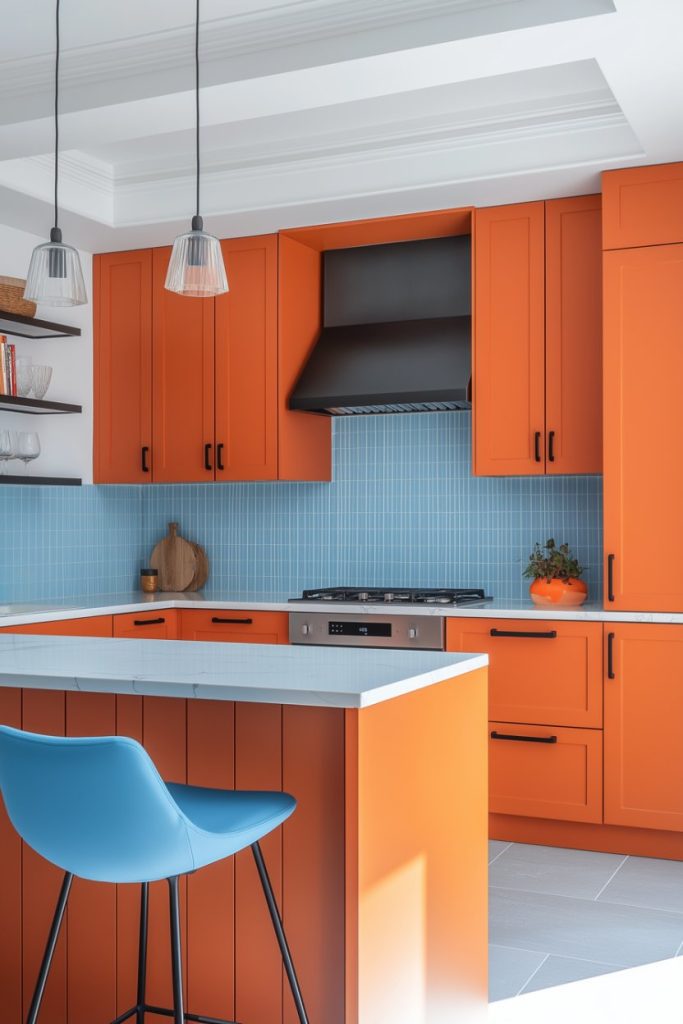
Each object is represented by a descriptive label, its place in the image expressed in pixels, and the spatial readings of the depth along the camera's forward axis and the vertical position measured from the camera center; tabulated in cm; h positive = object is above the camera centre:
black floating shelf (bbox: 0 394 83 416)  449 +51
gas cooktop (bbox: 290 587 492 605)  449 -30
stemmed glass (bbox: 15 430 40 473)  438 +32
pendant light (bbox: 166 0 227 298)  266 +63
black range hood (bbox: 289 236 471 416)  462 +86
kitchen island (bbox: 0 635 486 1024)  207 -64
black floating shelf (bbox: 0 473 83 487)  450 +19
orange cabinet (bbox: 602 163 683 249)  397 +118
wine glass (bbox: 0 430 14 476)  431 +31
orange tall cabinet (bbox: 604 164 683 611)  397 +51
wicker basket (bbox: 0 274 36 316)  455 +95
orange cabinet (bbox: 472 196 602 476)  430 +75
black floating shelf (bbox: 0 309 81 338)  460 +87
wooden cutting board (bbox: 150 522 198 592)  543 -18
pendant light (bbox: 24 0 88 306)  266 +61
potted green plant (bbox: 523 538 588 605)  437 -22
